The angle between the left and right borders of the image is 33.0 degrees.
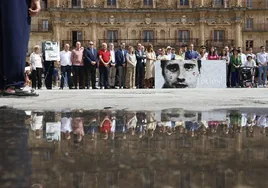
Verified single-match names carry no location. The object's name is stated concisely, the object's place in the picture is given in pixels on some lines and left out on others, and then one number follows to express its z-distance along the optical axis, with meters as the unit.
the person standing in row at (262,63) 15.48
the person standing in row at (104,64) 13.13
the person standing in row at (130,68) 13.63
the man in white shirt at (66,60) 13.36
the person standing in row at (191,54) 13.85
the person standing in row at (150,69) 13.79
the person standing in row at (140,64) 13.96
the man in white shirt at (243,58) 14.79
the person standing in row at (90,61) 12.88
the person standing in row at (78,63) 12.98
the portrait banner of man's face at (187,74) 12.53
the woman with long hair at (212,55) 14.43
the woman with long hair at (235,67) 14.44
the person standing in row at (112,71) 13.61
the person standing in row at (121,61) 13.67
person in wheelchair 15.20
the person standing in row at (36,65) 12.46
